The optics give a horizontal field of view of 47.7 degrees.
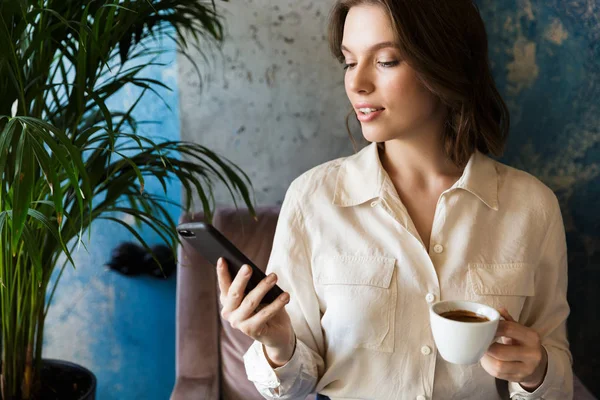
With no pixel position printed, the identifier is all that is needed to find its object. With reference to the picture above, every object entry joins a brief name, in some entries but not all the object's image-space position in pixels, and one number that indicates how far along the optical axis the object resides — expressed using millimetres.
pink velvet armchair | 1740
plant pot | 1638
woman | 1241
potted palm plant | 1087
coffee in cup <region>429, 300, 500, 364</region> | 941
